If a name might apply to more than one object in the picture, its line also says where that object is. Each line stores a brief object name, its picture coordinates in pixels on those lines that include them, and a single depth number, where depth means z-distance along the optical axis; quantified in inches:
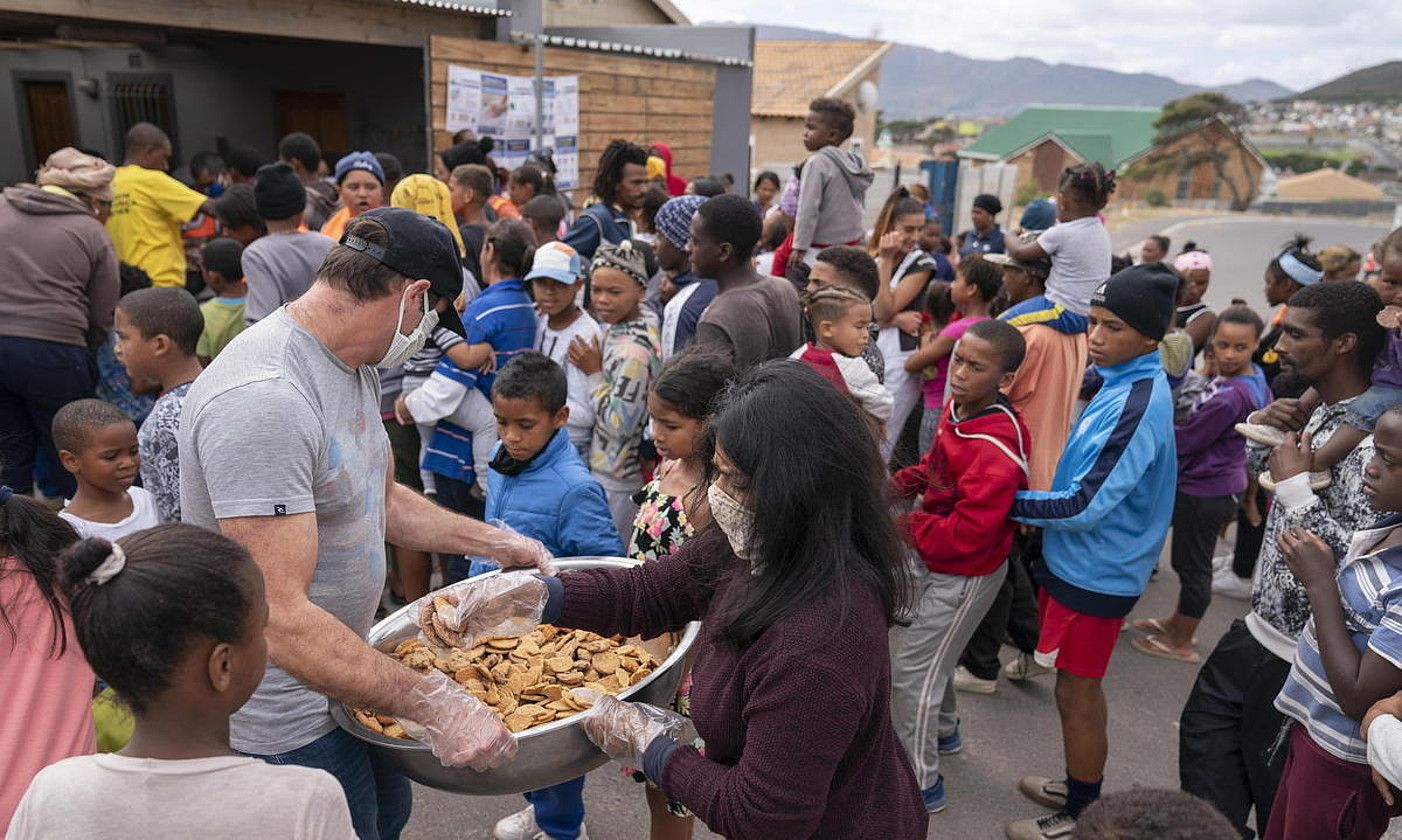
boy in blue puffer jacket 117.5
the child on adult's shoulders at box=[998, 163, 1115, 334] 168.7
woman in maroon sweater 64.2
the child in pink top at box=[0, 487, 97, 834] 72.4
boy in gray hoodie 231.0
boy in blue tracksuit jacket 120.3
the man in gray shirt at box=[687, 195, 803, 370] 149.0
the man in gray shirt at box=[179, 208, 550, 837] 71.8
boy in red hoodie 124.7
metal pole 372.5
